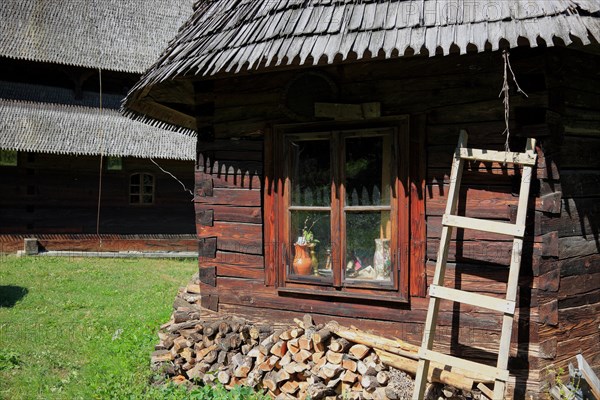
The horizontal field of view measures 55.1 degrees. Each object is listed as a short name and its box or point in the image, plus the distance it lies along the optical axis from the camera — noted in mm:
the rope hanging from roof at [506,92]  4016
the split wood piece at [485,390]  4191
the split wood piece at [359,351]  4539
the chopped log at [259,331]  5167
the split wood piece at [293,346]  4742
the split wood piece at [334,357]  4531
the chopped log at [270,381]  4598
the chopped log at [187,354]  5150
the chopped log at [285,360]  4676
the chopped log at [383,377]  4367
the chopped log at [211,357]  5047
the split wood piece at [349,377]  4410
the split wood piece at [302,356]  4621
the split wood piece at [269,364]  4730
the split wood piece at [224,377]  4816
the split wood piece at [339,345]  4594
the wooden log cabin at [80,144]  14672
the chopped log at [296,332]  4820
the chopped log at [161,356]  5297
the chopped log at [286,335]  4852
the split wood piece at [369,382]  4320
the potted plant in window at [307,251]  5172
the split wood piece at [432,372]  4250
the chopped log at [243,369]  4781
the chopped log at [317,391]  4367
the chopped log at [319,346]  4636
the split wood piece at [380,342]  4484
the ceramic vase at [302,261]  5184
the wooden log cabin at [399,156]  4332
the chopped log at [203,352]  5137
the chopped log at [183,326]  5559
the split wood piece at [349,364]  4473
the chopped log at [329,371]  4430
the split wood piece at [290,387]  4547
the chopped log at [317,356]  4609
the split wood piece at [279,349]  4777
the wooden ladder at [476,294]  3943
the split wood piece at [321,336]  4617
